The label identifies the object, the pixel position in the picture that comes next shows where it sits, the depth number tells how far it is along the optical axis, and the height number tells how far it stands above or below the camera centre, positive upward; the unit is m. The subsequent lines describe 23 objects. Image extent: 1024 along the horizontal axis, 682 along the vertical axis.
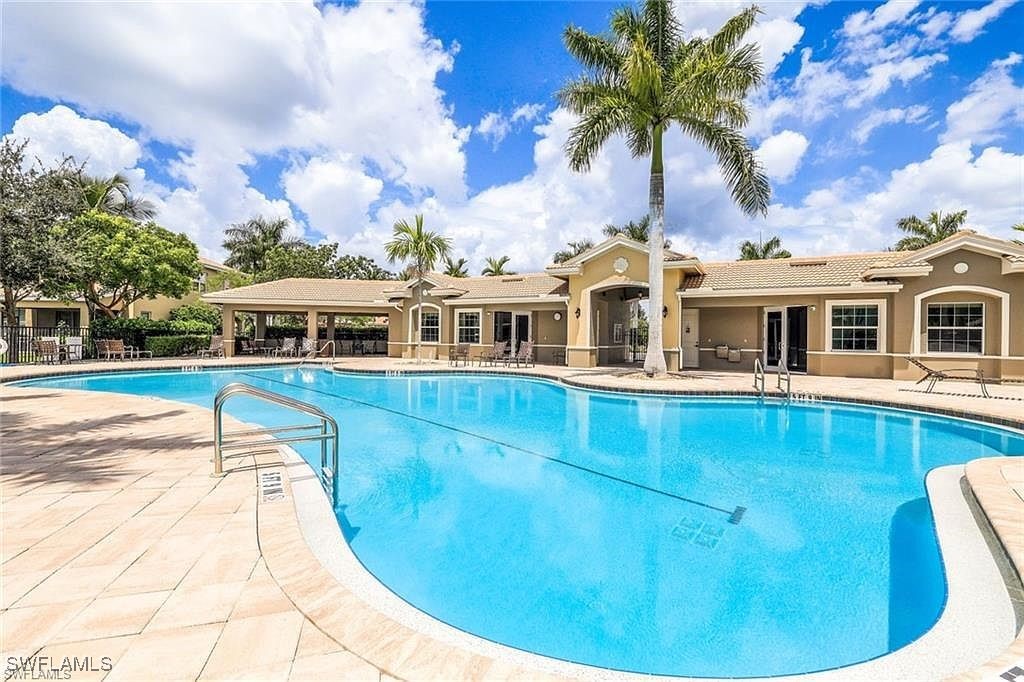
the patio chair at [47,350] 19.86 -0.59
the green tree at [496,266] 44.19 +6.82
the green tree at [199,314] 30.55 +1.51
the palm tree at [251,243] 40.41 +8.20
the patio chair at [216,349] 24.80 -0.64
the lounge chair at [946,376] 13.07 -1.11
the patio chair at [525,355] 20.77 -0.77
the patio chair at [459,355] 22.42 -0.85
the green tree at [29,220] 16.05 +4.11
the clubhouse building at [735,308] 15.11 +1.30
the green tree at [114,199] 27.67 +8.59
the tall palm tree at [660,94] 14.66 +8.02
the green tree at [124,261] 21.88 +3.71
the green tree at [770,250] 37.12 +7.10
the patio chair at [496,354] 22.05 -0.81
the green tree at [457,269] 45.55 +6.78
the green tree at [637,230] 33.31 +8.00
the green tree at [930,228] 28.89 +7.09
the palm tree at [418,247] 22.30 +4.39
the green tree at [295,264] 38.22 +6.26
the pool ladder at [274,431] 5.02 -1.19
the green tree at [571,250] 40.29 +7.71
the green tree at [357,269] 47.06 +7.04
